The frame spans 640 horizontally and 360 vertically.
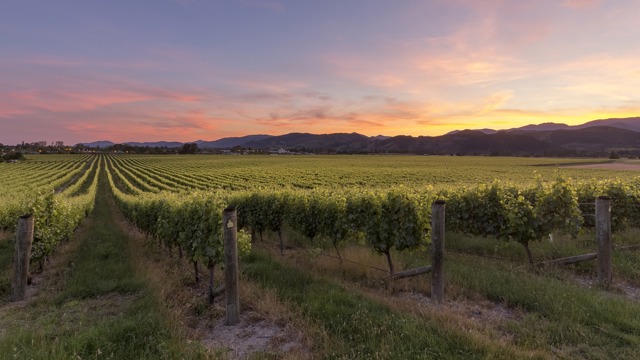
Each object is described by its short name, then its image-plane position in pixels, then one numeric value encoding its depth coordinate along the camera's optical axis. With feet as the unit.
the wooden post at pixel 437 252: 22.25
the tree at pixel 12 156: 389.07
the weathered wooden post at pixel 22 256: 25.46
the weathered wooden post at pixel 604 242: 25.31
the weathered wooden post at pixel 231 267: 19.95
